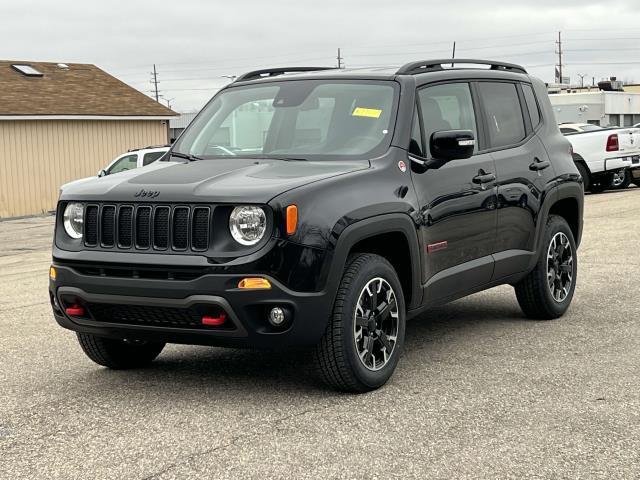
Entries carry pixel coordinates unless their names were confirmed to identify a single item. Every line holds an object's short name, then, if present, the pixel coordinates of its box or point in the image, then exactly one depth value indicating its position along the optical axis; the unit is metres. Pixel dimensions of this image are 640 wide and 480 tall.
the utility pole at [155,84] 99.12
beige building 27.73
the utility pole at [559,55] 109.55
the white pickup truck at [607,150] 23.05
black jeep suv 5.34
